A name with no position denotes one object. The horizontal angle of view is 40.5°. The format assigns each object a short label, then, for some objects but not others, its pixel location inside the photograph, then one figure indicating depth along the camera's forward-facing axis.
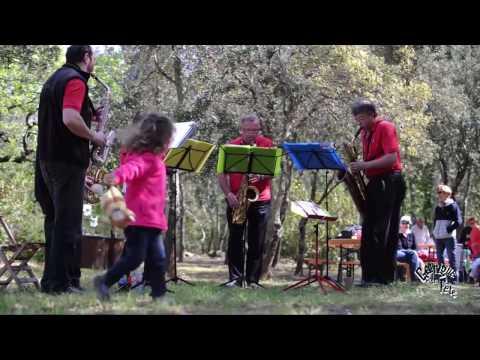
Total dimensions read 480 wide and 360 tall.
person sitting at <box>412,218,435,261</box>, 14.96
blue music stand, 7.21
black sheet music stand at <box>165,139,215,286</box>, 7.93
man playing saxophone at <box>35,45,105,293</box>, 6.11
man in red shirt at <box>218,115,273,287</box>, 8.17
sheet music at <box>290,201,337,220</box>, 7.87
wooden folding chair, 7.49
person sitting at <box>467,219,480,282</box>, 12.82
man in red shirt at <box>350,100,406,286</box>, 7.44
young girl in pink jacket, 5.41
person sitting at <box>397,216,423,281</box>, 11.46
